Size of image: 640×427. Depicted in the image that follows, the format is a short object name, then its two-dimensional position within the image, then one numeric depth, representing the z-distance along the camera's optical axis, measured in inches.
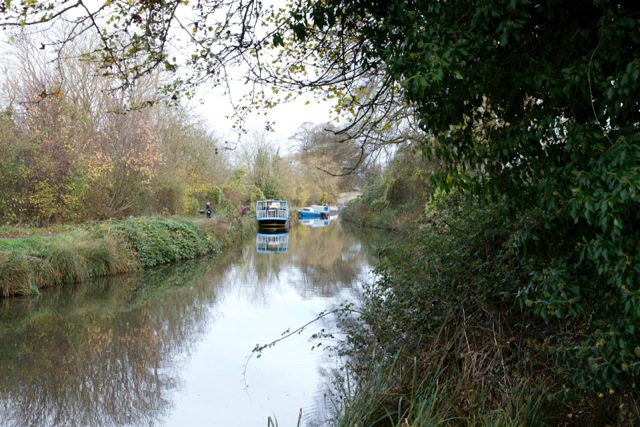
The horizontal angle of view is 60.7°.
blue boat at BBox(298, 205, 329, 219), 2083.2
